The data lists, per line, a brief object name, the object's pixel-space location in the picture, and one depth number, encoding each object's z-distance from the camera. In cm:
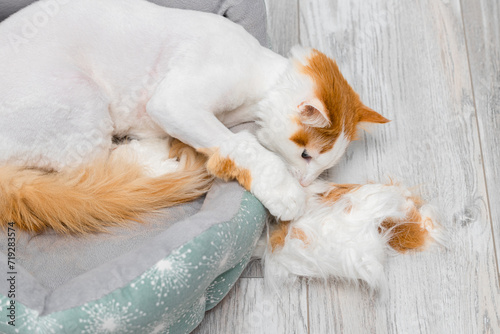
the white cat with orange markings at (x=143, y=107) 113
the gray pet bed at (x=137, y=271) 95
